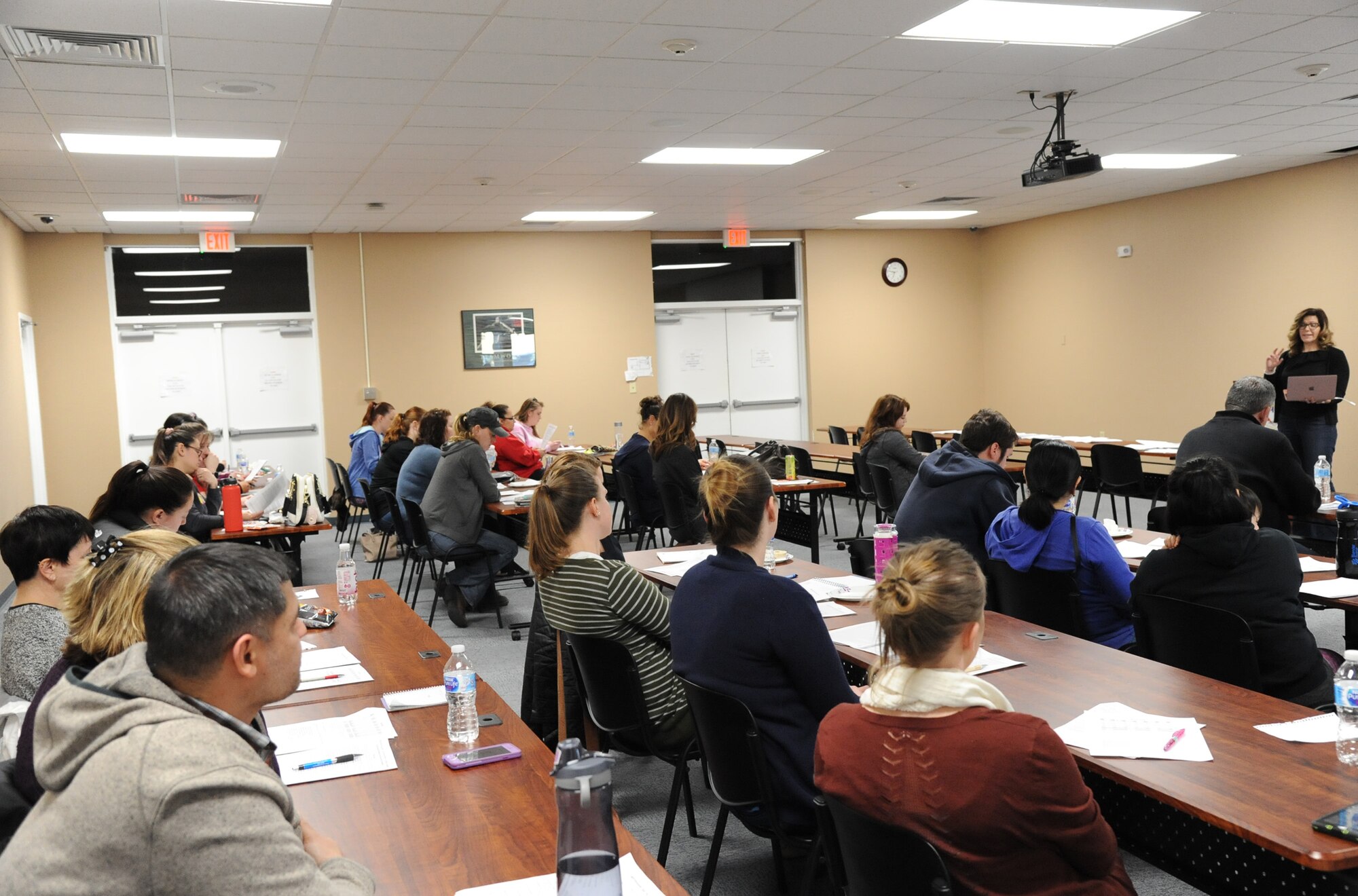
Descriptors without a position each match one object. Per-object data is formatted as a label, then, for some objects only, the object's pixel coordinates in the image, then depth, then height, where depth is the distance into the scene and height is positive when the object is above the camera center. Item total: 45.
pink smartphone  2.19 -0.80
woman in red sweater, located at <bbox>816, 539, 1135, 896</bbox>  1.67 -0.66
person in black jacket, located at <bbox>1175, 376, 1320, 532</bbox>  4.70 -0.50
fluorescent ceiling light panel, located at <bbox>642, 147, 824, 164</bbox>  7.36 +1.45
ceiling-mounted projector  6.32 +1.11
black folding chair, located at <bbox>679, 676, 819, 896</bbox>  2.40 -0.92
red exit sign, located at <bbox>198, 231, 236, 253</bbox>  10.27 +1.35
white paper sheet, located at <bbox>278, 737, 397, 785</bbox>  2.18 -0.81
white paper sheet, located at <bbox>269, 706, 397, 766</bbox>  2.37 -0.81
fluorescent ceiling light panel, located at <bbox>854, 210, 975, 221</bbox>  11.44 +1.50
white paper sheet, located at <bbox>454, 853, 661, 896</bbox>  1.65 -0.81
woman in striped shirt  2.99 -0.64
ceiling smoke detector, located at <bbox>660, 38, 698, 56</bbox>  4.73 +1.42
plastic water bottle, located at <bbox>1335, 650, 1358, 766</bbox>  2.00 -0.74
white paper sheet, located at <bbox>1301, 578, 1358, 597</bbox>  3.39 -0.81
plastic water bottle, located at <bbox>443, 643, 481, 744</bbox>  2.36 -0.73
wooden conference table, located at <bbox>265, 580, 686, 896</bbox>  1.75 -0.81
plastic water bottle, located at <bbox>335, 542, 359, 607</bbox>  3.87 -0.76
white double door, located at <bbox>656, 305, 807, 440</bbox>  12.47 -0.06
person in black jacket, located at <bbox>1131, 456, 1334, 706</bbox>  2.91 -0.64
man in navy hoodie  4.10 -0.56
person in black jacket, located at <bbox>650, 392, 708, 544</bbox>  6.69 -0.61
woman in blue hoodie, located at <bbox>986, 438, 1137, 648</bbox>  3.45 -0.65
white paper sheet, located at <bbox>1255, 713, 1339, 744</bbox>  2.09 -0.78
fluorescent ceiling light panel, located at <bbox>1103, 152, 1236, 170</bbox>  8.46 +1.49
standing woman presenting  7.42 -0.25
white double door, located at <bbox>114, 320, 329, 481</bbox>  10.59 -0.04
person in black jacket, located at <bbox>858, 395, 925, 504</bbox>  7.02 -0.59
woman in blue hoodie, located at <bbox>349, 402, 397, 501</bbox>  8.73 -0.55
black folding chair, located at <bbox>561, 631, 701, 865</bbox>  2.98 -0.97
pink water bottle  3.98 -0.71
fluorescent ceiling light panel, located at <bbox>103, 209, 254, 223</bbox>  8.98 +1.43
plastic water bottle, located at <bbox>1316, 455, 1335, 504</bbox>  5.24 -0.71
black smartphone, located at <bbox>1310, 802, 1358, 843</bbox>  1.66 -0.77
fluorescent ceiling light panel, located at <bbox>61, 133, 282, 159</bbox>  6.16 +1.41
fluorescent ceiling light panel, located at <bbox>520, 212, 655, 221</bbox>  10.20 +1.46
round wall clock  12.88 +1.00
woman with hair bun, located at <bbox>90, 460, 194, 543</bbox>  3.95 -0.44
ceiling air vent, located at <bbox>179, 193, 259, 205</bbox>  8.19 +1.42
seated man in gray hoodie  1.20 -0.45
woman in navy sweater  2.42 -0.69
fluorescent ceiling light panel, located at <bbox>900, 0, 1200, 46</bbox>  4.61 +1.46
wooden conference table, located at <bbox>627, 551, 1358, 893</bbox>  1.75 -0.79
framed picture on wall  11.46 +0.34
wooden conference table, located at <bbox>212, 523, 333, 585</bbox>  5.67 -0.84
